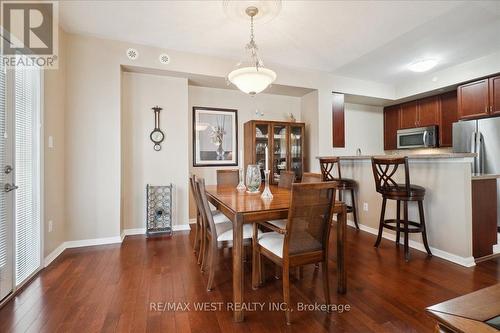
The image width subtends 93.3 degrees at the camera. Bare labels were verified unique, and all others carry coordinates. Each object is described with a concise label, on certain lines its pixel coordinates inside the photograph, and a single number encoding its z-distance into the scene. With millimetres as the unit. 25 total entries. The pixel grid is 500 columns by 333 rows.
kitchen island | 2451
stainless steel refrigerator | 3491
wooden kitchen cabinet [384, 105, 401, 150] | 5348
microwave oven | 4516
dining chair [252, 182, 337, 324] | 1562
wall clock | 3615
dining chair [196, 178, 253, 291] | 2006
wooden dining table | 1626
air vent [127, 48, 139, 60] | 3244
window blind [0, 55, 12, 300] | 1832
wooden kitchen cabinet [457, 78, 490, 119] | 3691
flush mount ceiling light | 3678
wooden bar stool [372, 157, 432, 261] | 2586
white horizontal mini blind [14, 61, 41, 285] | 2070
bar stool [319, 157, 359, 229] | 3564
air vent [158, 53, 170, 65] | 3395
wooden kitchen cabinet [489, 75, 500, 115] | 3561
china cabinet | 4230
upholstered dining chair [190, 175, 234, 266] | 2353
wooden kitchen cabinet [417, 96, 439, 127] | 4590
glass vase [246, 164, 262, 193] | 2543
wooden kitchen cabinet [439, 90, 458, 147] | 4328
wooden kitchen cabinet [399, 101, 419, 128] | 4952
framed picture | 4180
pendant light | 2348
